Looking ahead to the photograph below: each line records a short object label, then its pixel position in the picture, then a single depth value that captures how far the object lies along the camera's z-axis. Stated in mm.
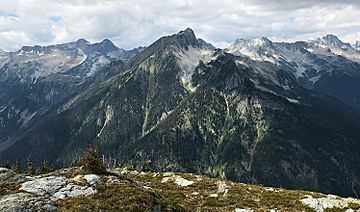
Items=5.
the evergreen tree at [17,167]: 136075
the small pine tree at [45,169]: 121225
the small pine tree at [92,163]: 46219
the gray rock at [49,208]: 35256
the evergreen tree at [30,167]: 127712
